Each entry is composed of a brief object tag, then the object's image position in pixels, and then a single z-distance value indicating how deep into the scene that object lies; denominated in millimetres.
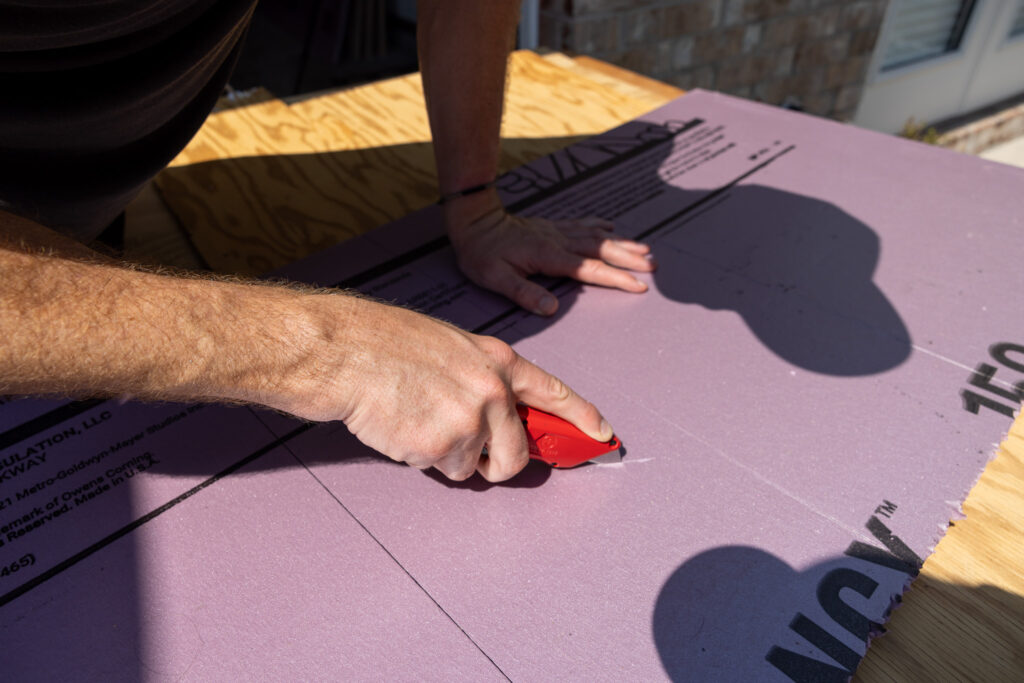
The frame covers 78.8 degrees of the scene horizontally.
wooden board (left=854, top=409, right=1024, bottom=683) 646
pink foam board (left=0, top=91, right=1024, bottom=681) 659
